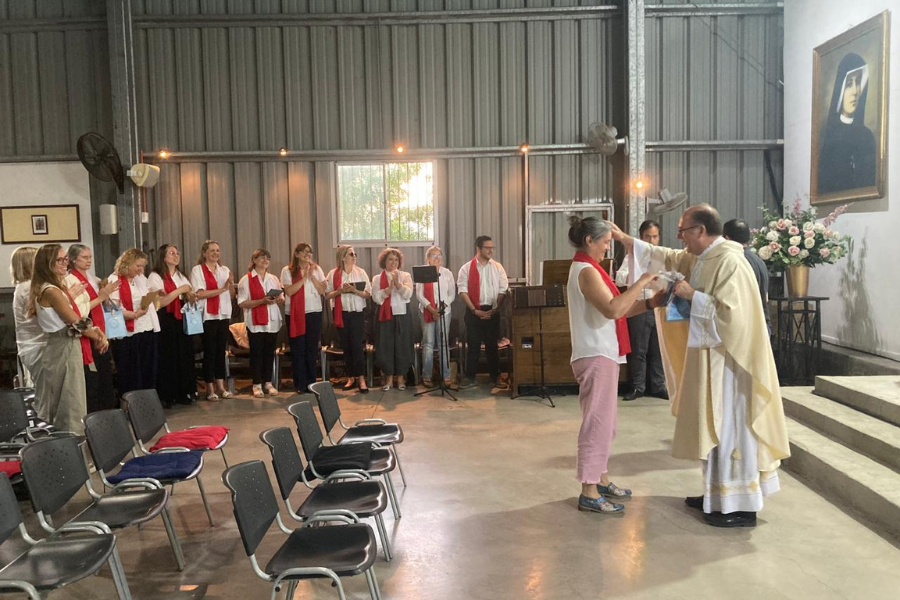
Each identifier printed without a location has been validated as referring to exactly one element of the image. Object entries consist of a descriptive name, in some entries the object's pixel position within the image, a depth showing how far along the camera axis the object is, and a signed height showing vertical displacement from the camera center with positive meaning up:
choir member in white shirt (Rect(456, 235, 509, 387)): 8.23 -0.41
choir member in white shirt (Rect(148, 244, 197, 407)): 7.63 -0.83
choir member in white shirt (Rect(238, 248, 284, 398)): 7.89 -0.53
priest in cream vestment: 3.84 -0.74
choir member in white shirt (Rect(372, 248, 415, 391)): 8.05 -0.63
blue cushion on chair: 3.79 -1.09
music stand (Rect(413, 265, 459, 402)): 7.38 -0.29
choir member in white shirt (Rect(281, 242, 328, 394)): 7.95 -0.50
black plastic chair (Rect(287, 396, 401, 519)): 3.83 -1.09
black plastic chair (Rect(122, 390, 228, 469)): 4.31 -0.93
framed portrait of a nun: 6.87 +1.42
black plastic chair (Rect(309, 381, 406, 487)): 4.45 -1.11
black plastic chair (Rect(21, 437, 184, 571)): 3.06 -1.03
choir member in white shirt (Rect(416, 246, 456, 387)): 8.23 -0.57
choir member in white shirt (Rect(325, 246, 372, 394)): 8.09 -0.52
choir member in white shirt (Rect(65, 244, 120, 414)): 5.63 -0.37
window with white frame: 9.34 +0.78
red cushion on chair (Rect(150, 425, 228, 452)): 4.34 -1.07
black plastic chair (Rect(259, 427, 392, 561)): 3.24 -1.10
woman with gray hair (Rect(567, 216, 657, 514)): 3.99 -0.54
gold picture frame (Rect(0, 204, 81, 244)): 9.09 +0.59
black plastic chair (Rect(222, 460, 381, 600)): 2.56 -1.09
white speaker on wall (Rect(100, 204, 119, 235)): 8.84 +0.61
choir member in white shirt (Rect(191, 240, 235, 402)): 7.79 -0.48
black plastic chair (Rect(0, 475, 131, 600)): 2.60 -1.11
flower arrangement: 7.27 +0.10
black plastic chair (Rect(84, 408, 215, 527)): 3.72 -1.08
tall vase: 7.44 -0.29
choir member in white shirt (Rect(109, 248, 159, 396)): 6.84 -0.57
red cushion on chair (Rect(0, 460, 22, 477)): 3.98 -1.11
